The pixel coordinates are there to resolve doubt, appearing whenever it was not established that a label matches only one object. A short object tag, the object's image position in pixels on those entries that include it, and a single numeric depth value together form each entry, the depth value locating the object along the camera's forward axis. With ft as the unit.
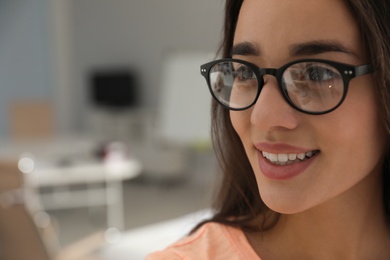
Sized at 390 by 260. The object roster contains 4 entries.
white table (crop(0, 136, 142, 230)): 15.29
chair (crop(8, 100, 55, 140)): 19.15
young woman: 2.78
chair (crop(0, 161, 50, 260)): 10.22
